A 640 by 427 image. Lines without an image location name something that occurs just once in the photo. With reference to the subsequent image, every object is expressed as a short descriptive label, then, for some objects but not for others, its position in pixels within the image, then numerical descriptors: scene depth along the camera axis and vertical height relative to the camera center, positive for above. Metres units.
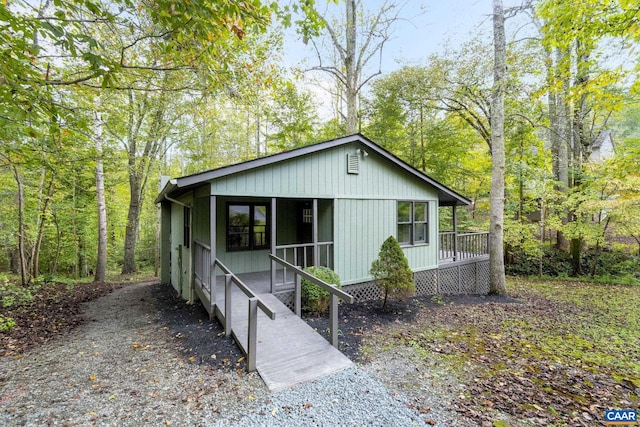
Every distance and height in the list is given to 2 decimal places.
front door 8.34 -0.27
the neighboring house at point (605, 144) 20.96 +6.01
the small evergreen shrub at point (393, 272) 6.54 -1.39
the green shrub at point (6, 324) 5.14 -2.06
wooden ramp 3.73 -2.11
